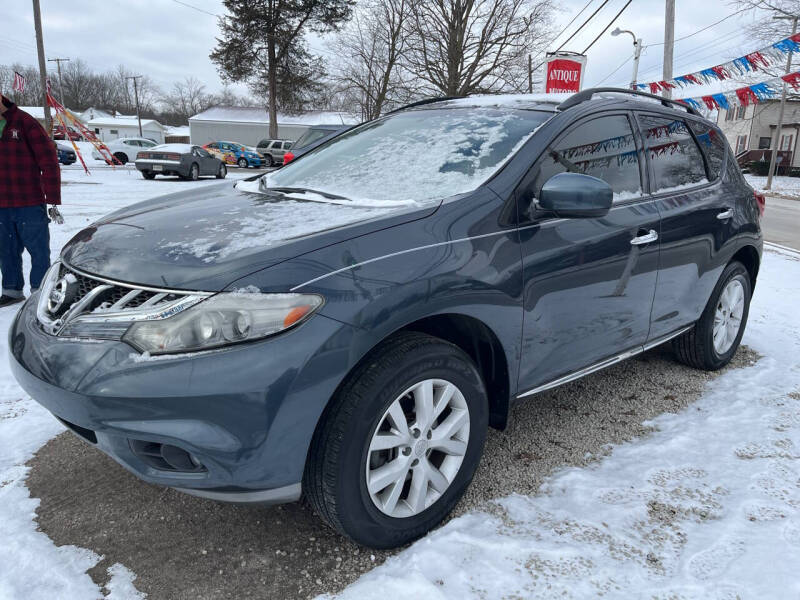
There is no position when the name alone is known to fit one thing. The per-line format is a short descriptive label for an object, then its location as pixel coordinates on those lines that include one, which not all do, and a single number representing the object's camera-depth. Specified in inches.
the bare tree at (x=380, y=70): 1095.4
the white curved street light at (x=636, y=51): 1237.1
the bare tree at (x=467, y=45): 989.8
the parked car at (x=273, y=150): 1332.4
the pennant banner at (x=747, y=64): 413.4
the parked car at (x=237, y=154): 1218.0
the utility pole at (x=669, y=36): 600.7
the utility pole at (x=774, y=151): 1208.2
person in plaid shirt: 189.0
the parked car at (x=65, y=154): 1001.5
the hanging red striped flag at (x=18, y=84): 714.2
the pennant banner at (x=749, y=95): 404.3
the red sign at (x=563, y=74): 375.9
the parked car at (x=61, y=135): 1838.7
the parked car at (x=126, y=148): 1098.1
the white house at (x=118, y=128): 2878.9
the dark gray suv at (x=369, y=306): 69.8
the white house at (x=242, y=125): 2221.9
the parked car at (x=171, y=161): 738.8
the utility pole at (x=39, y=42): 844.6
